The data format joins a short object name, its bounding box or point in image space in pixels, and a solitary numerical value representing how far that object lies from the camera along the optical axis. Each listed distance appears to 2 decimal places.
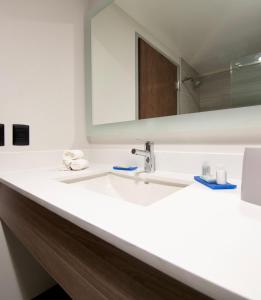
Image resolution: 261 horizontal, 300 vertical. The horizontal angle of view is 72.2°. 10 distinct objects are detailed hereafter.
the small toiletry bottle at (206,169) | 0.62
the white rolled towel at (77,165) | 0.88
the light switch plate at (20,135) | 0.89
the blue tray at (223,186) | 0.51
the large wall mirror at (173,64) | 0.64
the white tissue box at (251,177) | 0.39
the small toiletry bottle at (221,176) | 0.53
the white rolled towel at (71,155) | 0.91
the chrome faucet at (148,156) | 0.82
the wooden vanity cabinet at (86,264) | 0.26
